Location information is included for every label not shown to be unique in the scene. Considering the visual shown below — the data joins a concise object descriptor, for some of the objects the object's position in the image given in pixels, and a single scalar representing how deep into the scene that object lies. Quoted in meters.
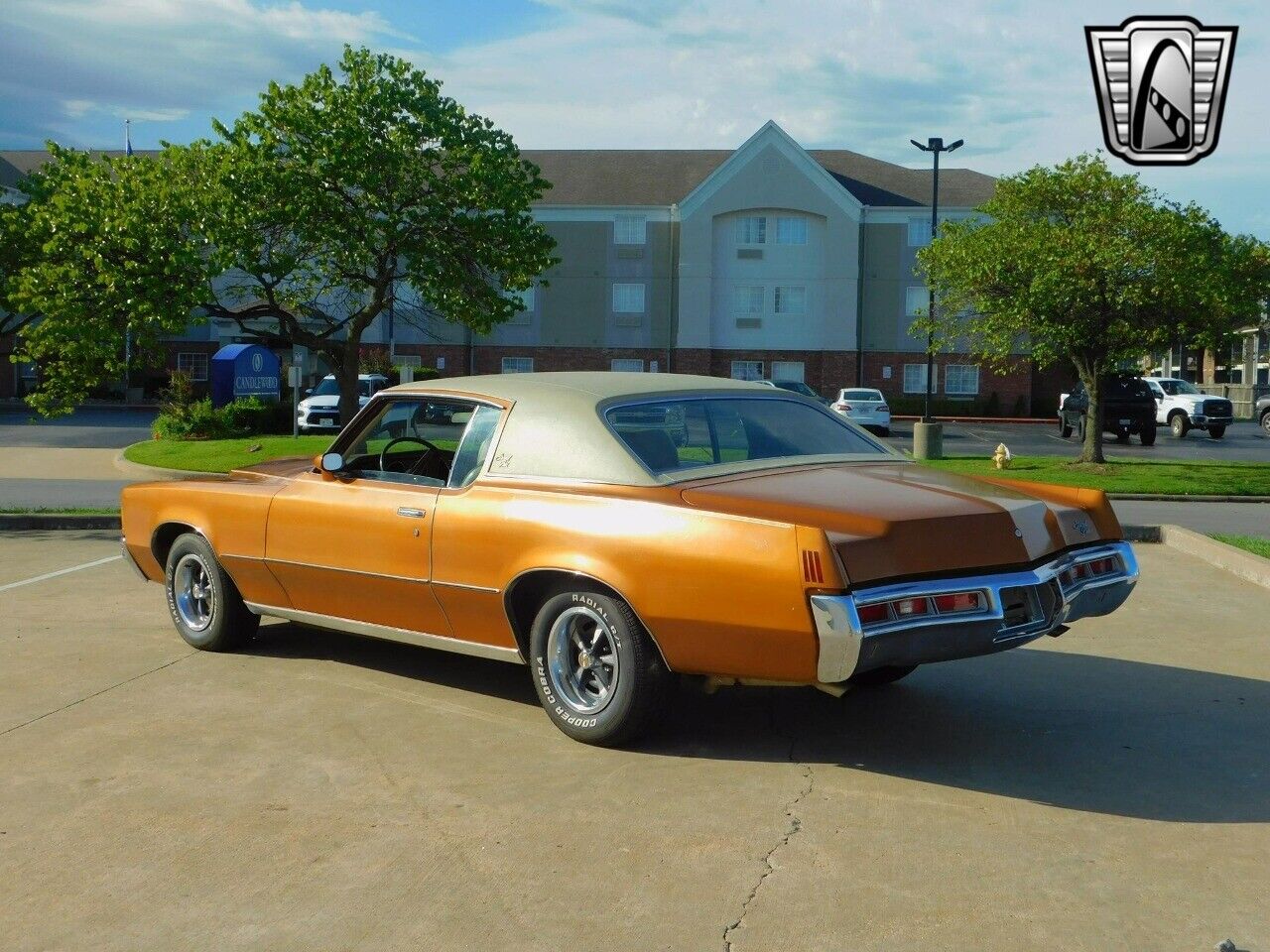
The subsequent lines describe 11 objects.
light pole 29.31
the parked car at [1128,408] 34.97
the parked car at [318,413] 35.44
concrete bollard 29.30
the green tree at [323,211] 21.89
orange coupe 5.20
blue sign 40.88
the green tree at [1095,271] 22.72
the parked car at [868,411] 41.12
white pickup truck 42.59
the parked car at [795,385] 42.23
